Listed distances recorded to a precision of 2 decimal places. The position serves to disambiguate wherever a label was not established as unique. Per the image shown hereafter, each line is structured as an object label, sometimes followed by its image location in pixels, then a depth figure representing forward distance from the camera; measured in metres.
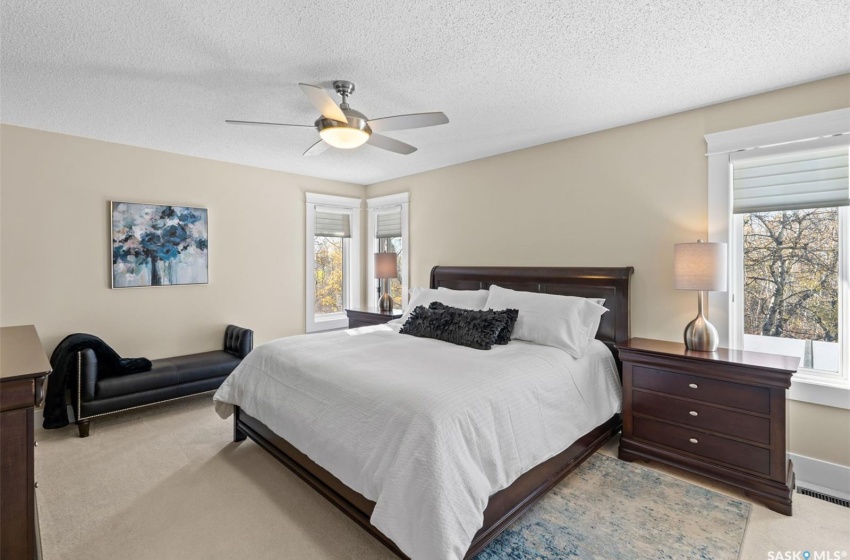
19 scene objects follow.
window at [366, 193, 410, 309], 5.38
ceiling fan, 2.36
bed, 1.91
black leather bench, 3.20
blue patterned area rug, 1.96
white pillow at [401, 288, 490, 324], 3.80
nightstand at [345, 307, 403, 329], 4.68
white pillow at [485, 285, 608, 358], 2.93
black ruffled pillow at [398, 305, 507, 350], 2.98
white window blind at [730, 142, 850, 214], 2.53
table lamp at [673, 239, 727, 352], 2.66
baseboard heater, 2.41
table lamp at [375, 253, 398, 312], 5.03
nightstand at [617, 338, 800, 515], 2.28
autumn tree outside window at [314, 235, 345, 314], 5.55
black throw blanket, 3.26
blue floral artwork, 3.86
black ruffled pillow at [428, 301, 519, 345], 3.03
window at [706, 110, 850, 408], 2.54
